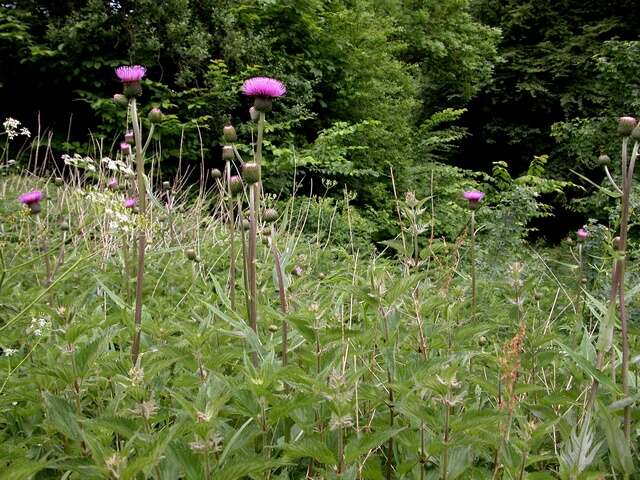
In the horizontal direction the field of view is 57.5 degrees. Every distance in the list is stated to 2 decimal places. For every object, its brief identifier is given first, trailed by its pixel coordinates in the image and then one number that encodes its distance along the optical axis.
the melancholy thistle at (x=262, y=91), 1.52
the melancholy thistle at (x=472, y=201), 2.11
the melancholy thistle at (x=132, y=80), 1.47
